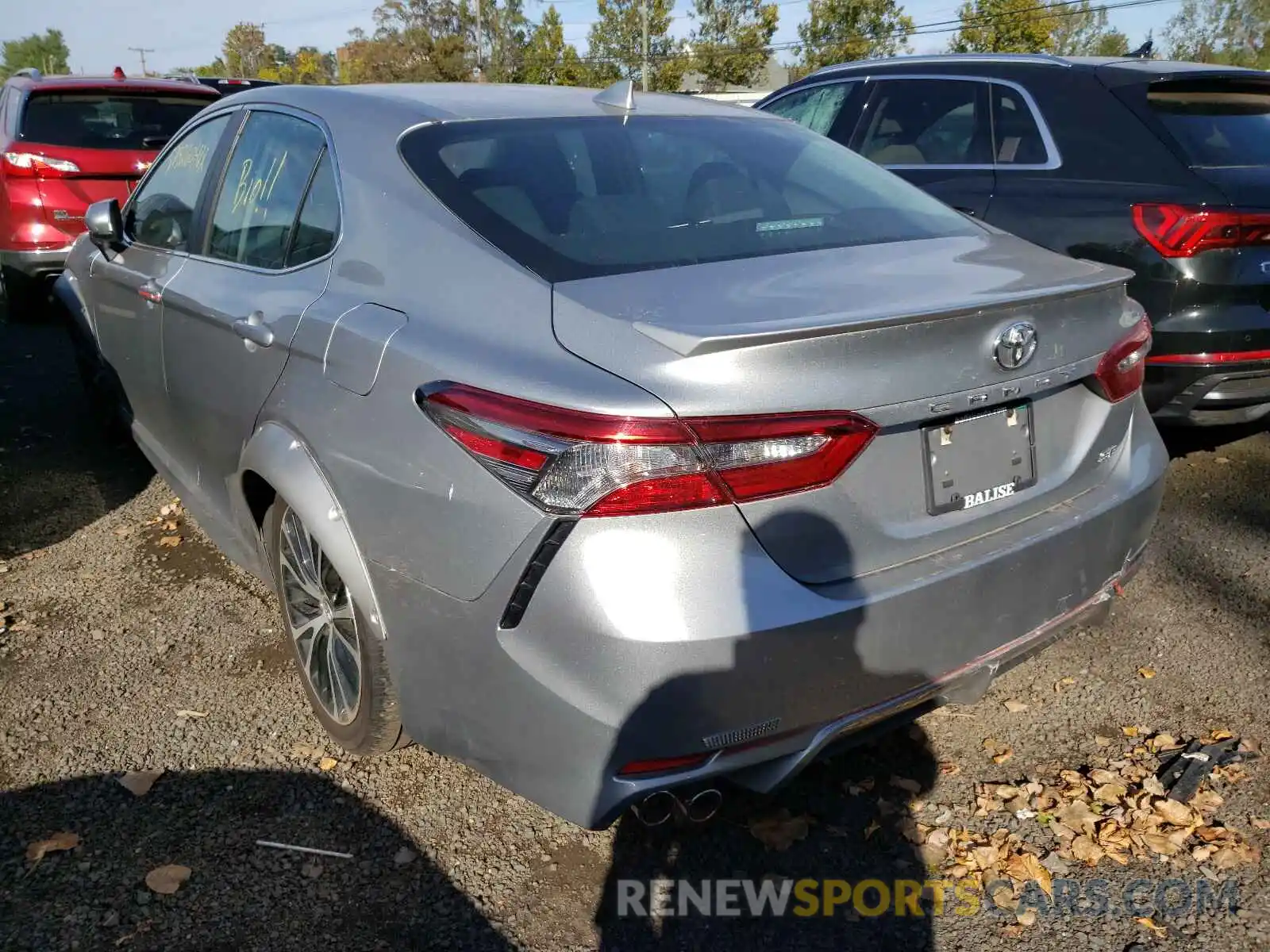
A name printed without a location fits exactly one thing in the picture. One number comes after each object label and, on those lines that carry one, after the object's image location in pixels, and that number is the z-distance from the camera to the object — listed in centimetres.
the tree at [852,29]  4484
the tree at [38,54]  9169
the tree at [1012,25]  3991
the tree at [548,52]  4906
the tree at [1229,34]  4794
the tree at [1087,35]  4622
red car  774
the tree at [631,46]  4888
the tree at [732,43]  5003
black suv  410
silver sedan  196
